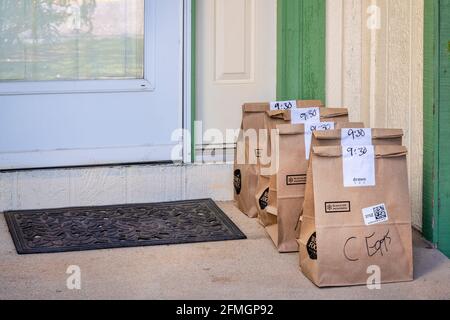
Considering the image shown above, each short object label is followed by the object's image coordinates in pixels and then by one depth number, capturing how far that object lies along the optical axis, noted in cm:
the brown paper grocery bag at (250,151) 374
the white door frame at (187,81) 397
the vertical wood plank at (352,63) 393
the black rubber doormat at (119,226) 344
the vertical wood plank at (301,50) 401
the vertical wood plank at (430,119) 321
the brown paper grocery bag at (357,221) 291
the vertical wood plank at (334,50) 396
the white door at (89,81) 382
